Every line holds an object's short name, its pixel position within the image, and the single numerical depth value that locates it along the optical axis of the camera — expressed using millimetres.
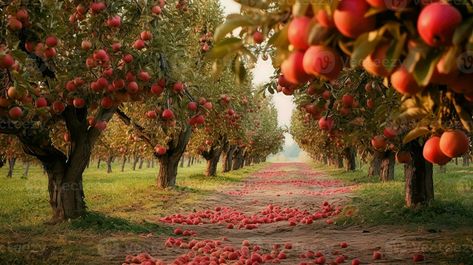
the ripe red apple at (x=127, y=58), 7789
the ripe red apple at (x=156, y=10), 7931
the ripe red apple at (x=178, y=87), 7453
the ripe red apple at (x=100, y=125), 11109
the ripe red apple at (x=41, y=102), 7999
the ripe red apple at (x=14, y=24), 6613
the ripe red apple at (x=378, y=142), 5320
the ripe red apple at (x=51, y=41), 7434
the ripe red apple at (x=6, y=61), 5383
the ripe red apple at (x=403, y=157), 5641
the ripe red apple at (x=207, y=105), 8367
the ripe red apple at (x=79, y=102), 8945
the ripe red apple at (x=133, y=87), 7586
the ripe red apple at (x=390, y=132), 5132
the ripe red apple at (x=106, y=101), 8172
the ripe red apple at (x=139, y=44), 7884
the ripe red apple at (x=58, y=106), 9047
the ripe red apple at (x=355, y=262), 7369
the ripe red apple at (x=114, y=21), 7832
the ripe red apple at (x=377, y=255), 7879
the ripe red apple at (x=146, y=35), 7918
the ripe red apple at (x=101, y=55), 7844
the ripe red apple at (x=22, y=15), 6770
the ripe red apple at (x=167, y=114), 7488
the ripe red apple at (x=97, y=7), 7738
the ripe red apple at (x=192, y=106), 7812
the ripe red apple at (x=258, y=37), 5866
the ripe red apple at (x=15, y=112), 6789
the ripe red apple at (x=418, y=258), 7545
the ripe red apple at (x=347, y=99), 6667
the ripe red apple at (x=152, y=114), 8515
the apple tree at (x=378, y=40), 2057
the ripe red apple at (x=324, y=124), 5525
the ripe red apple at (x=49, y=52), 7689
